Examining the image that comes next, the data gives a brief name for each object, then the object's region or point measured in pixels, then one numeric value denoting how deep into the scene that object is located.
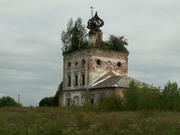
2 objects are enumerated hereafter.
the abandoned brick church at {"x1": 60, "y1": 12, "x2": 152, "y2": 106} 53.59
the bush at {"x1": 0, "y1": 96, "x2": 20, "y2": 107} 71.71
